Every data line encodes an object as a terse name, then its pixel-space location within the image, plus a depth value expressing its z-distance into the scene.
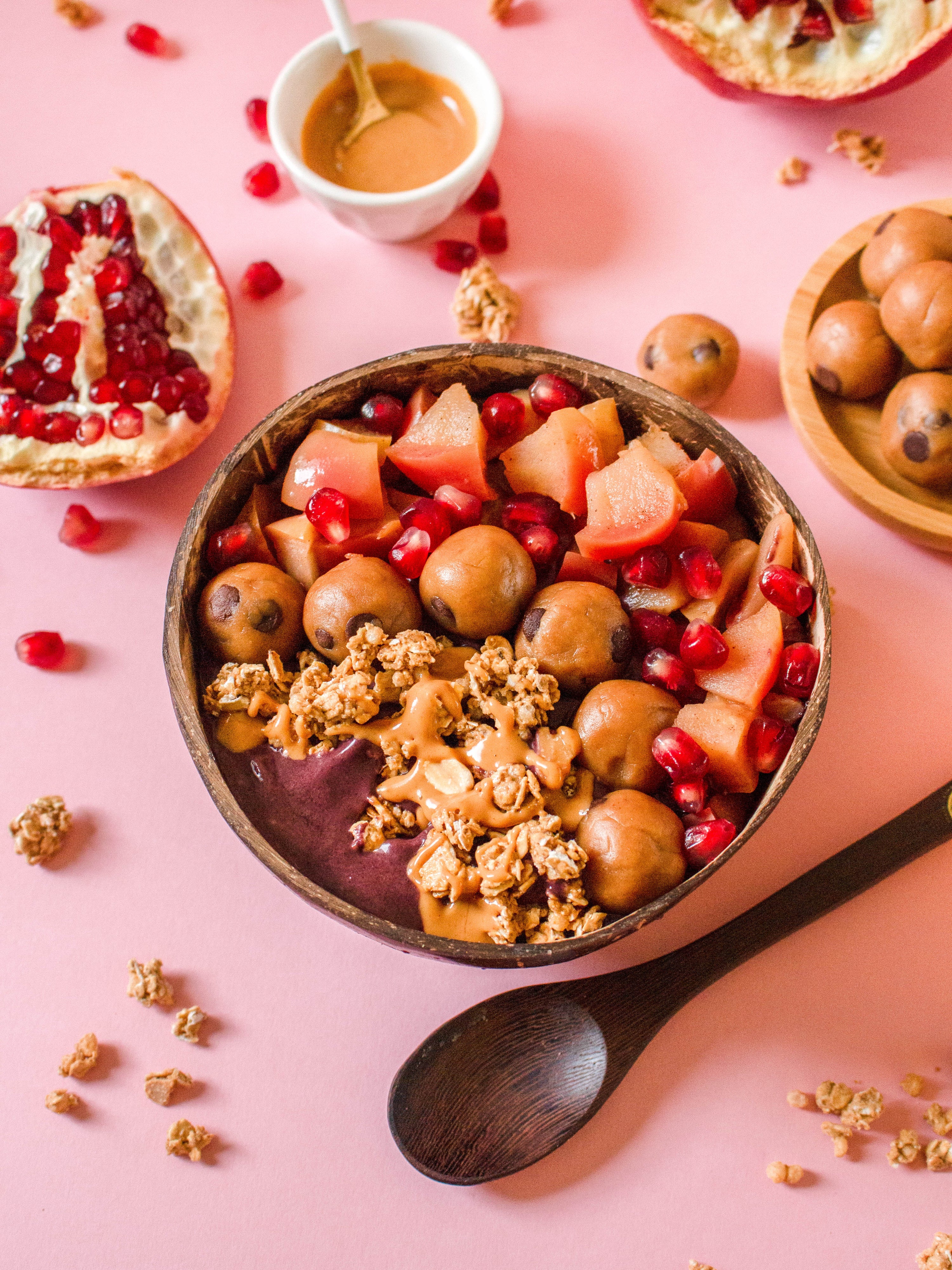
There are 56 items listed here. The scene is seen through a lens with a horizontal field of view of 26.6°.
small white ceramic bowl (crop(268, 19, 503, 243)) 0.51
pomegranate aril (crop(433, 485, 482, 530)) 0.46
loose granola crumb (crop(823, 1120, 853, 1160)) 0.47
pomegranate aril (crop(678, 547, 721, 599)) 0.45
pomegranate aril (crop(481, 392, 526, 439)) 0.47
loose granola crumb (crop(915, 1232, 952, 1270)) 0.47
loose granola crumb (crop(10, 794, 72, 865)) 0.50
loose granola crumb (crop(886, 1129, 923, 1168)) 0.47
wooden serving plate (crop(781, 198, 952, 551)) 0.50
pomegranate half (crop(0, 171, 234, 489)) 0.51
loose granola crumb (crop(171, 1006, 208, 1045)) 0.48
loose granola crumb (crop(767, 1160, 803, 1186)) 0.47
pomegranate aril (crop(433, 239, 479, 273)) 0.54
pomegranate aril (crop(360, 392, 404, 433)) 0.47
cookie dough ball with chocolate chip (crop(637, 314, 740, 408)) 0.51
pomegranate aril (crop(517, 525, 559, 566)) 0.46
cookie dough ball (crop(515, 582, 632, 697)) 0.45
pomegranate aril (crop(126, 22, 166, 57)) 0.56
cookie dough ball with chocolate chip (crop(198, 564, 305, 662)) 0.45
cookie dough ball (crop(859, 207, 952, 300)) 0.50
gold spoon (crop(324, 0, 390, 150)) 0.52
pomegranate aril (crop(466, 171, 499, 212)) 0.54
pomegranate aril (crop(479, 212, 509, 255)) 0.54
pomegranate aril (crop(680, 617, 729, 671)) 0.45
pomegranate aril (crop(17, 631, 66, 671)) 0.51
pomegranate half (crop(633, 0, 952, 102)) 0.52
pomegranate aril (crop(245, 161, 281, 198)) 0.55
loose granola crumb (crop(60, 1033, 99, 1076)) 0.48
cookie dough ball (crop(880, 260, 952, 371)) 0.48
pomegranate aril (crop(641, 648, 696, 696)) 0.45
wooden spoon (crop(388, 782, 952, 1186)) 0.47
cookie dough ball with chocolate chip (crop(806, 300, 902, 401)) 0.50
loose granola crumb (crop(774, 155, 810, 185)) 0.55
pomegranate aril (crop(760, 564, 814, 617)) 0.45
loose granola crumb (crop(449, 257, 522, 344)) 0.53
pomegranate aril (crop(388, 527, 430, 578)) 0.46
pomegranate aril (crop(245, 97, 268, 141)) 0.55
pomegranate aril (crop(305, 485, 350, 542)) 0.46
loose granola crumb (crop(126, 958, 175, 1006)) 0.49
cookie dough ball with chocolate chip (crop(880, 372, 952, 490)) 0.48
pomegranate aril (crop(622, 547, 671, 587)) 0.45
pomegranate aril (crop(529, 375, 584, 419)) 0.47
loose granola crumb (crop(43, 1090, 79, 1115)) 0.48
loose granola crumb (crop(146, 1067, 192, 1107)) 0.48
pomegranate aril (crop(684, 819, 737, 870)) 0.44
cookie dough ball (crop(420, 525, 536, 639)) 0.45
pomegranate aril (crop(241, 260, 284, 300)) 0.54
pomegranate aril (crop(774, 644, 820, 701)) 0.45
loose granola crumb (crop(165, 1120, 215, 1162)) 0.48
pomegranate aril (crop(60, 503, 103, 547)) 0.52
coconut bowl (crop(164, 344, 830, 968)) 0.43
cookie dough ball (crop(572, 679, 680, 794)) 0.44
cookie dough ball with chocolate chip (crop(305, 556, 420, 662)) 0.45
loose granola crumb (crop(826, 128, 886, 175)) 0.55
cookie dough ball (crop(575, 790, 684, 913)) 0.43
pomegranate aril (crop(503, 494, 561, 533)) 0.46
